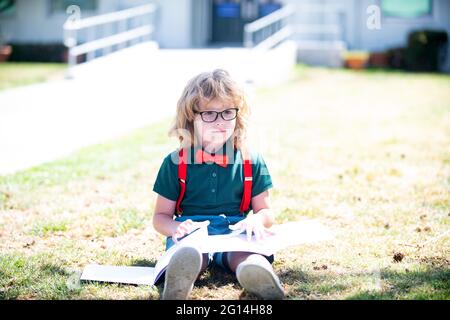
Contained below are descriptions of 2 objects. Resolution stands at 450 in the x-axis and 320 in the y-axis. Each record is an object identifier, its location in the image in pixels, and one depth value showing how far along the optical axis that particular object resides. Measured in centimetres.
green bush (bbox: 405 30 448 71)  1664
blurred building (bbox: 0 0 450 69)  1811
